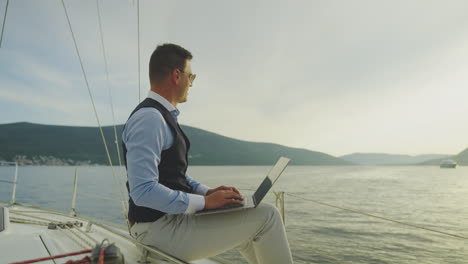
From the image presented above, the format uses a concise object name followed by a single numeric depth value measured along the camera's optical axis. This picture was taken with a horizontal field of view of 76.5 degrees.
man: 1.38
